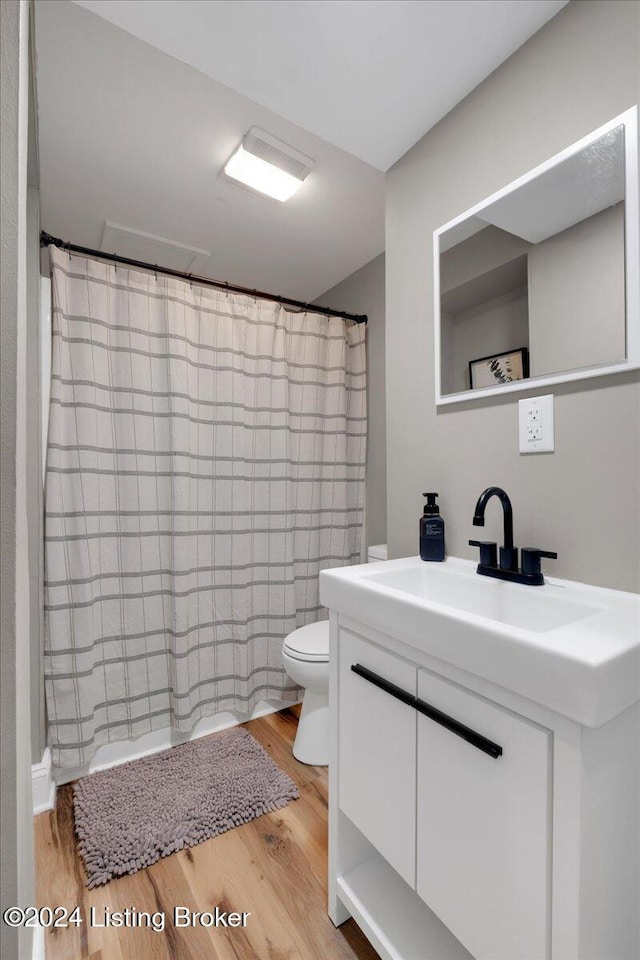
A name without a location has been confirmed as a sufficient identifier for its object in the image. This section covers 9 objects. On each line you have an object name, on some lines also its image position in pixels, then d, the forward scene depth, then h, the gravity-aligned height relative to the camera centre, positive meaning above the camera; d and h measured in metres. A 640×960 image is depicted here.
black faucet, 1.04 -0.18
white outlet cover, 1.06 +0.15
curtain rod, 1.69 +0.95
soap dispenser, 1.31 -0.15
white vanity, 0.64 -0.51
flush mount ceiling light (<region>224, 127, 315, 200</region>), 1.62 +1.27
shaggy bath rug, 1.38 -1.17
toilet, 1.76 -0.84
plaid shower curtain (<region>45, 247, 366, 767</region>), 1.72 -0.05
